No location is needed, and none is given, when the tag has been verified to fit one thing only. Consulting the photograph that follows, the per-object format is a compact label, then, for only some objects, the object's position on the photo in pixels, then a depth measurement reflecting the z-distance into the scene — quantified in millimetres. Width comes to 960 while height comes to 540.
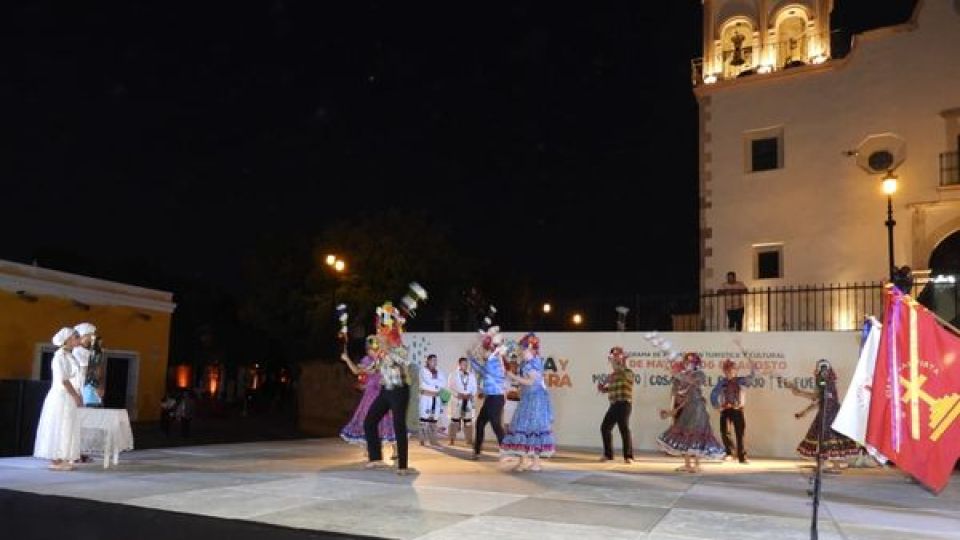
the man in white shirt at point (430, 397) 16297
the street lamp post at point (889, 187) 16062
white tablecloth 10844
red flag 7277
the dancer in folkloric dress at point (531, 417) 12008
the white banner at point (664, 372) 16141
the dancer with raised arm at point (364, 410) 12250
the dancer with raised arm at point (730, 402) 14570
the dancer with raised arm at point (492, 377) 13305
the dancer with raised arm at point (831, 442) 13328
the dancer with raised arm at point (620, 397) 13891
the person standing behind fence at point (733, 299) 18406
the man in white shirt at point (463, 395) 17047
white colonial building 19500
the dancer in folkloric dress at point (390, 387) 10883
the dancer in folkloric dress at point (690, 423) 12938
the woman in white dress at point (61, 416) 10461
